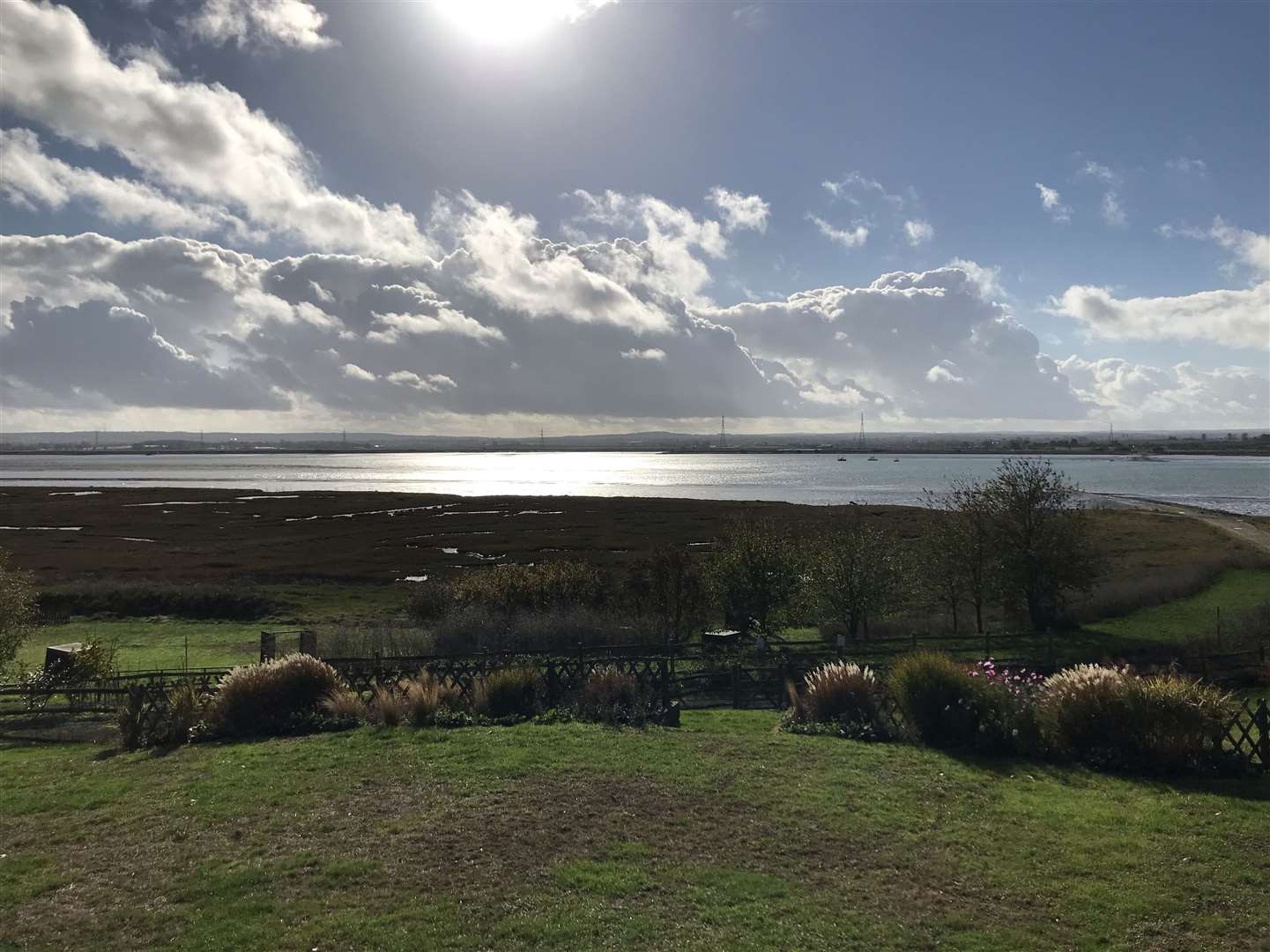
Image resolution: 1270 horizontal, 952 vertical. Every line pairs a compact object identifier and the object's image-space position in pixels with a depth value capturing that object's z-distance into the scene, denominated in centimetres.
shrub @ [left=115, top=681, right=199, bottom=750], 1554
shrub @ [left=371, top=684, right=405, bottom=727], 1622
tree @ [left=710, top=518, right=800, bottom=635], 3588
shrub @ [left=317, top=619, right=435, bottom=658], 2778
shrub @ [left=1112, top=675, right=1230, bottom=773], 1343
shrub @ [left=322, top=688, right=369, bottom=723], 1642
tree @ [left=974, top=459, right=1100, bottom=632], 3541
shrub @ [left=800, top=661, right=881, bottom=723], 1650
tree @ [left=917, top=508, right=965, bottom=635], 3916
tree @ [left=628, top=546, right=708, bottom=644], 3631
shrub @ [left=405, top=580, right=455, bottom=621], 3756
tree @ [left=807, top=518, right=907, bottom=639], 3509
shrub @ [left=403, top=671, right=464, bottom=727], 1636
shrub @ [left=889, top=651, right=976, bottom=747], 1502
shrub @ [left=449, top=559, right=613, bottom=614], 3506
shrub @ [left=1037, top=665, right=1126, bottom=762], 1411
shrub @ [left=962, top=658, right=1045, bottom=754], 1457
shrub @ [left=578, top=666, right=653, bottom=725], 1705
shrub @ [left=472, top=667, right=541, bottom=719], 1722
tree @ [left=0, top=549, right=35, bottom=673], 2377
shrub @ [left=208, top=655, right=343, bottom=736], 1617
